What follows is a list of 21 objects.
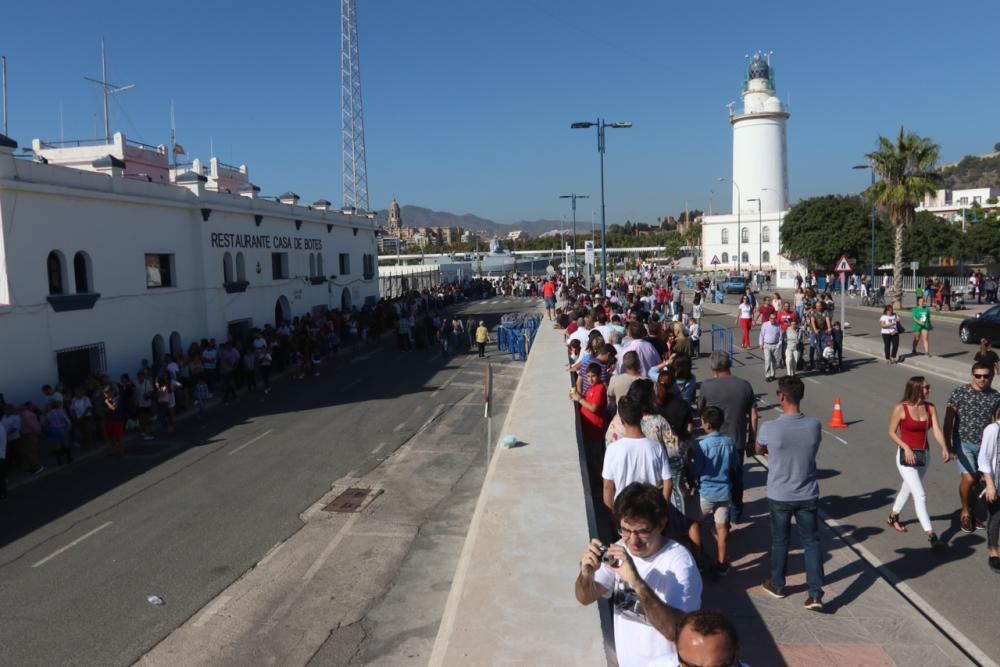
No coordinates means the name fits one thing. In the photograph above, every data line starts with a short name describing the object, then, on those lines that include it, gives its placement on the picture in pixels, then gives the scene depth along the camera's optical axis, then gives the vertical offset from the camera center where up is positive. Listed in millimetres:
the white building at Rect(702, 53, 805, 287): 75688 +9207
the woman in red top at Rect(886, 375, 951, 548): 7254 -1654
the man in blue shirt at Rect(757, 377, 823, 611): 5820 -1612
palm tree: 32500 +3837
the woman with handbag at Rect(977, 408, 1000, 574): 6637 -1878
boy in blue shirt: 6391 -1661
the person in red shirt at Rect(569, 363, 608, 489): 8148 -1545
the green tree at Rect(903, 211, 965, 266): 56688 +1651
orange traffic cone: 12500 -2512
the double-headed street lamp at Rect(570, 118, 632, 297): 27831 +5385
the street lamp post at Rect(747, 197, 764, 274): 73438 +2279
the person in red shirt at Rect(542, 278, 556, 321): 30378 -909
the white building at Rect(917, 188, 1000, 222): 108175 +10015
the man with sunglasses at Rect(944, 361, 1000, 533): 7148 -1520
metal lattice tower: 62219 +16634
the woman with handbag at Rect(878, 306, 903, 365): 18359 -1607
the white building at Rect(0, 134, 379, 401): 17219 +822
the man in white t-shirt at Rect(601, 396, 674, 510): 5508 -1367
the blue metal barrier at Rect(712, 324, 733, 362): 20922 -2045
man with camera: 3350 -1341
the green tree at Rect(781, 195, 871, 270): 59469 +2812
